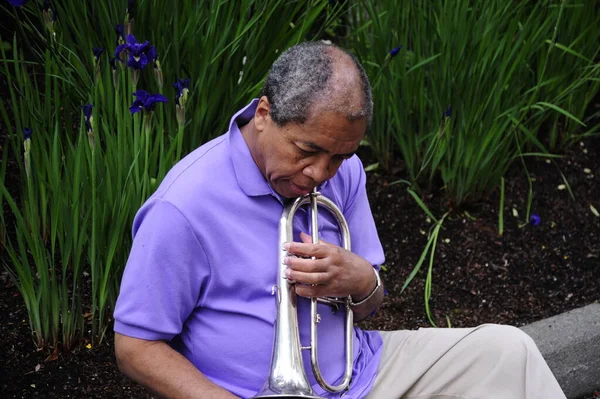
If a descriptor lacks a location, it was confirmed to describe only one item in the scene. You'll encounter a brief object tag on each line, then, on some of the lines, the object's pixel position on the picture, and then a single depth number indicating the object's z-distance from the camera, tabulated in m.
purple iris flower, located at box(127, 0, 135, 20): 2.75
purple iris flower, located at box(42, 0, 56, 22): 2.76
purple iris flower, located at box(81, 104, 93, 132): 2.57
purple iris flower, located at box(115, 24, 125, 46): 2.83
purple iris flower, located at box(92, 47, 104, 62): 2.72
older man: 1.95
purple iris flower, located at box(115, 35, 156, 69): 2.54
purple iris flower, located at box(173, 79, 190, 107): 2.64
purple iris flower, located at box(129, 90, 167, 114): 2.50
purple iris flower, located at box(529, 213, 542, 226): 3.84
